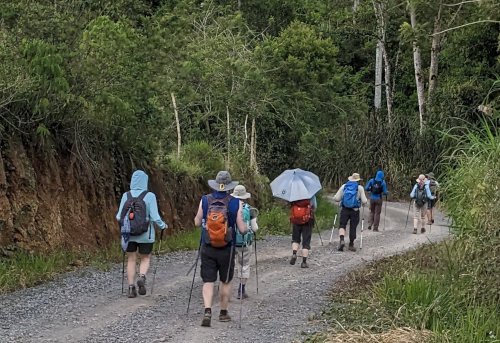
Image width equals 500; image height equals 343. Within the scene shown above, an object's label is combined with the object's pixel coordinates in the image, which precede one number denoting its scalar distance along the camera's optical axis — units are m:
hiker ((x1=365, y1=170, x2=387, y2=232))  19.08
